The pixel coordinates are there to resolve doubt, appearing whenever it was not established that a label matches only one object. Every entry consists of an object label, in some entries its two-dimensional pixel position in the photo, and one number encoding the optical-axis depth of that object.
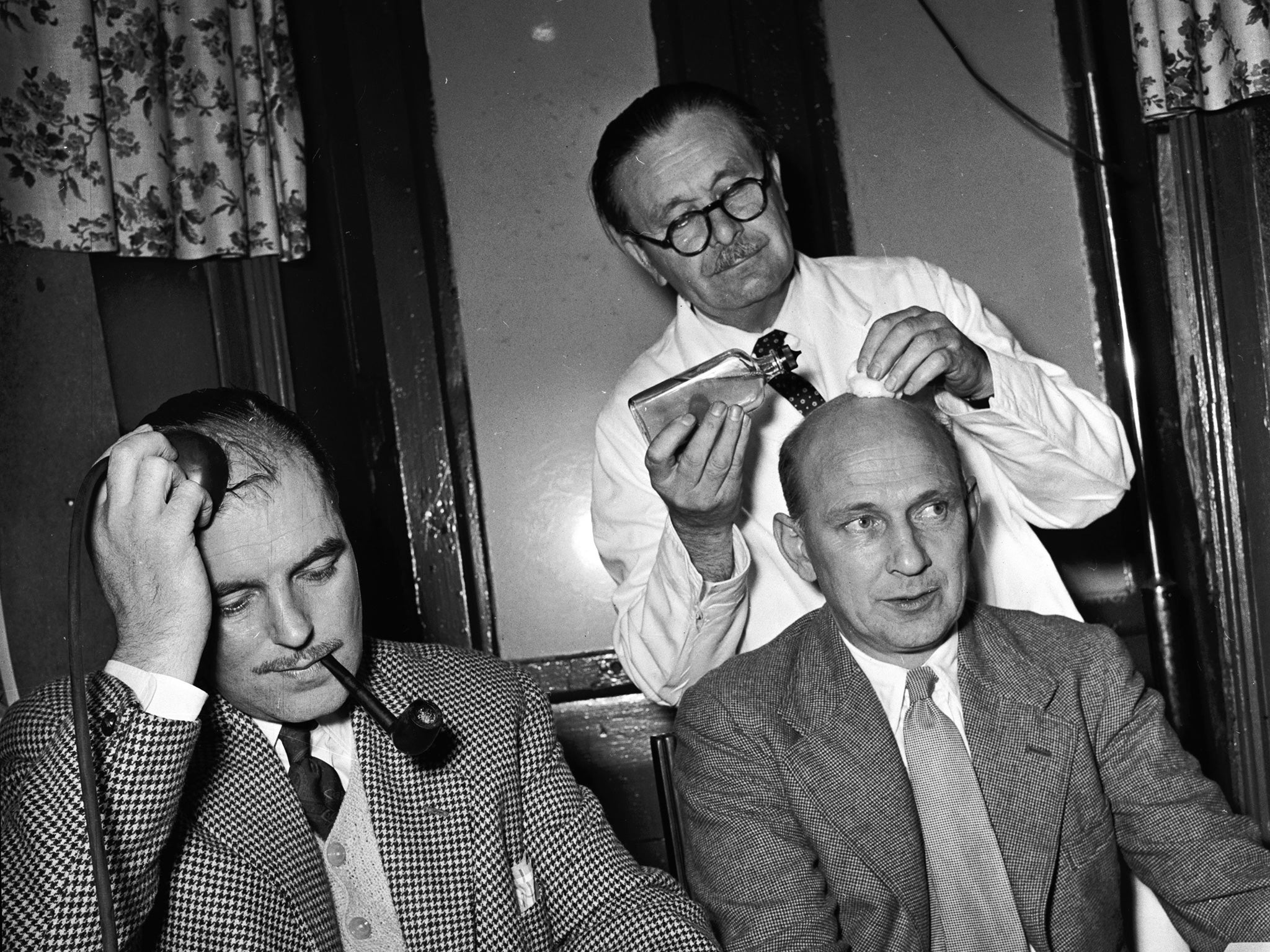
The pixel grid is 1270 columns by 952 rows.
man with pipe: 1.31
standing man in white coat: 2.11
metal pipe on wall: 3.33
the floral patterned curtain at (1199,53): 3.13
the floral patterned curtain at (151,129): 2.71
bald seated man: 1.81
